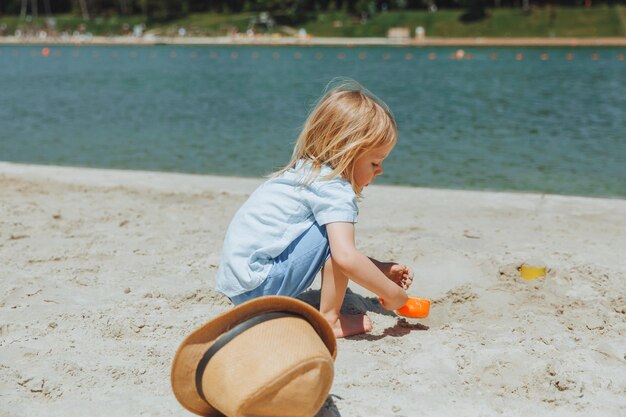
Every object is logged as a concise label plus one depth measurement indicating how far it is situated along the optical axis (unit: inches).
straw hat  81.4
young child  112.8
